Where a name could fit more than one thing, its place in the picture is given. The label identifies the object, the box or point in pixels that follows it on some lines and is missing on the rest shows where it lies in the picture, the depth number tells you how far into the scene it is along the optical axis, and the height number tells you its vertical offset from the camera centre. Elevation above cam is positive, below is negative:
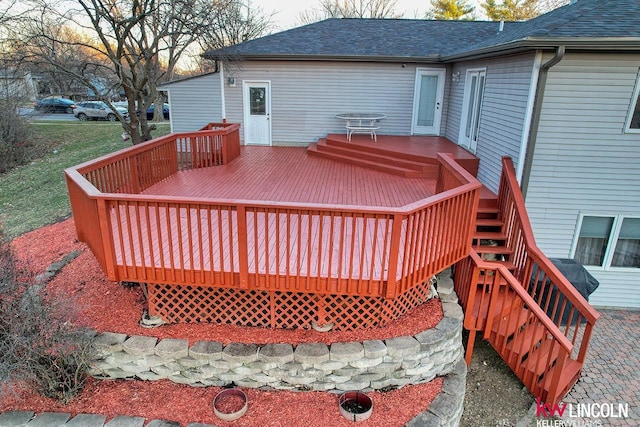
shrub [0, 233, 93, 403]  3.64 -2.44
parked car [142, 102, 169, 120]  25.63 -1.73
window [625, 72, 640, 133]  5.46 -0.19
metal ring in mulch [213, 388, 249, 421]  3.68 -2.96
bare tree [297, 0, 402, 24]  28.78 +6.04
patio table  10.20 -0.81
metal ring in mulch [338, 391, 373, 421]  3.70 -2.95
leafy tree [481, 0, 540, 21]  25.45 +5.57
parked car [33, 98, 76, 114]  25.70 -1.38
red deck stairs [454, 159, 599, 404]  4.36 -2.46
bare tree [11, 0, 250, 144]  7.96 +1.18
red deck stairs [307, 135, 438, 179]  7.87 -1.42
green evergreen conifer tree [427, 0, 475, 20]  25.66 +5.52
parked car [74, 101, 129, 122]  24.27 -1.55
